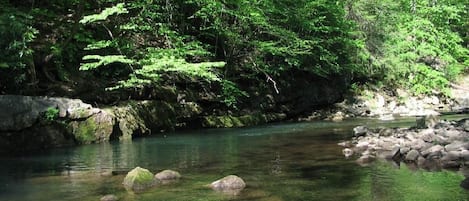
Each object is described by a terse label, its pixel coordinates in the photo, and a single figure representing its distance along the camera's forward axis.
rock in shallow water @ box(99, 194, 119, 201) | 8.09
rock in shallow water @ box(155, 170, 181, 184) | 9.75
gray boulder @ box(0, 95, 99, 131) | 15.73
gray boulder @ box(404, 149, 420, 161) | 11.71
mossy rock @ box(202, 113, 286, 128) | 24.05
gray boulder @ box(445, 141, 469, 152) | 11.55
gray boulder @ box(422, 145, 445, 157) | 11.64
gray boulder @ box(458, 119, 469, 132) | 15.27
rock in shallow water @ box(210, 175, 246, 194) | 8.91
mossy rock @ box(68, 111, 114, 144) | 17.48
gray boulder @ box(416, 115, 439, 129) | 17.83
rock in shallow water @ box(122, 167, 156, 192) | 9.17
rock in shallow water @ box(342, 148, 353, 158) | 13.08
